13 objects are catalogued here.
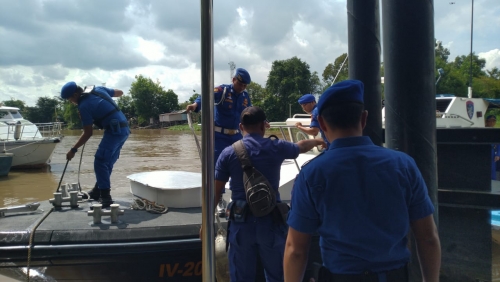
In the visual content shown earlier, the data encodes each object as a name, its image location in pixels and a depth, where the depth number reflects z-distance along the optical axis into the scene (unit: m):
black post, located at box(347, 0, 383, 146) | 2.75
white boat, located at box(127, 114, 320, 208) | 4.16
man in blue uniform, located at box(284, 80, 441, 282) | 1.39
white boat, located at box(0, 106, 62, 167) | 17.48
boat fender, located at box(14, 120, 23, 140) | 17.50
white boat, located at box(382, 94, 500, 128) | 9.38
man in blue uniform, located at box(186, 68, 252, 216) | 4.19
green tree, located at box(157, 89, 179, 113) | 74.81
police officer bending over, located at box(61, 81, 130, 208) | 4.39
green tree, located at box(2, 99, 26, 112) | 89.99
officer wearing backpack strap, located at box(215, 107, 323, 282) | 2.54
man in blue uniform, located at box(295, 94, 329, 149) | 4.55
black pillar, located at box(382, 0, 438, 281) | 2.37
